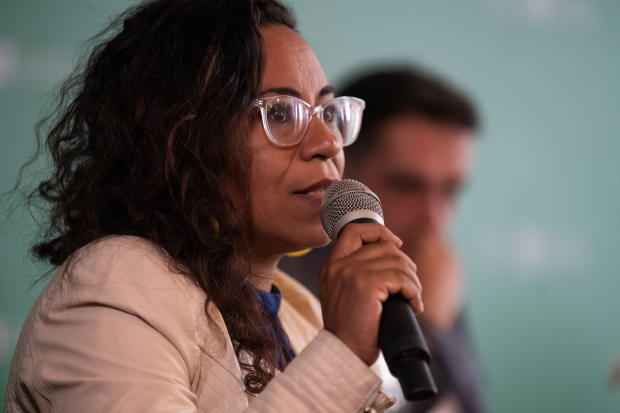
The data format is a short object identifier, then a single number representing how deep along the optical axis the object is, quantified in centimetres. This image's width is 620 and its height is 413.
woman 215
